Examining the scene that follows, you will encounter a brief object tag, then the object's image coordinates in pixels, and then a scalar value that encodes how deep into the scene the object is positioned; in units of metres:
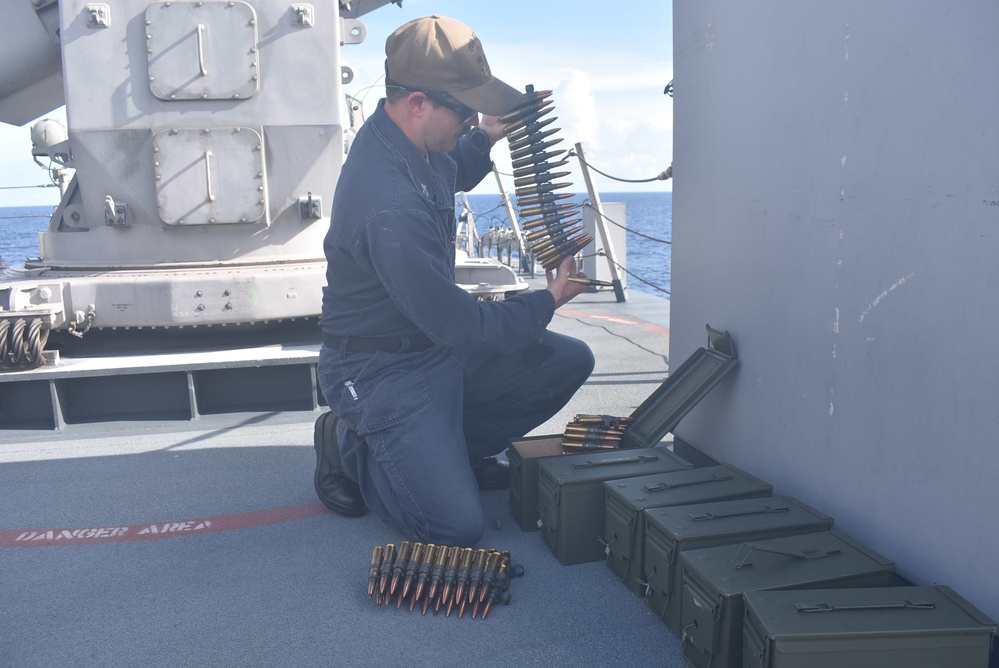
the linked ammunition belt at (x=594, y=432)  3.69
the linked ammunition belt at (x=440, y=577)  2.83
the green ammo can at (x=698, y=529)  2.59
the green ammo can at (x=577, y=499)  3.10
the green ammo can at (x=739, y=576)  2.27
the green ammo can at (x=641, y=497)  2.85
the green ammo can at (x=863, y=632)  2.02
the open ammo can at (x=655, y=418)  3.45
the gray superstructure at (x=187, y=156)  5.27
